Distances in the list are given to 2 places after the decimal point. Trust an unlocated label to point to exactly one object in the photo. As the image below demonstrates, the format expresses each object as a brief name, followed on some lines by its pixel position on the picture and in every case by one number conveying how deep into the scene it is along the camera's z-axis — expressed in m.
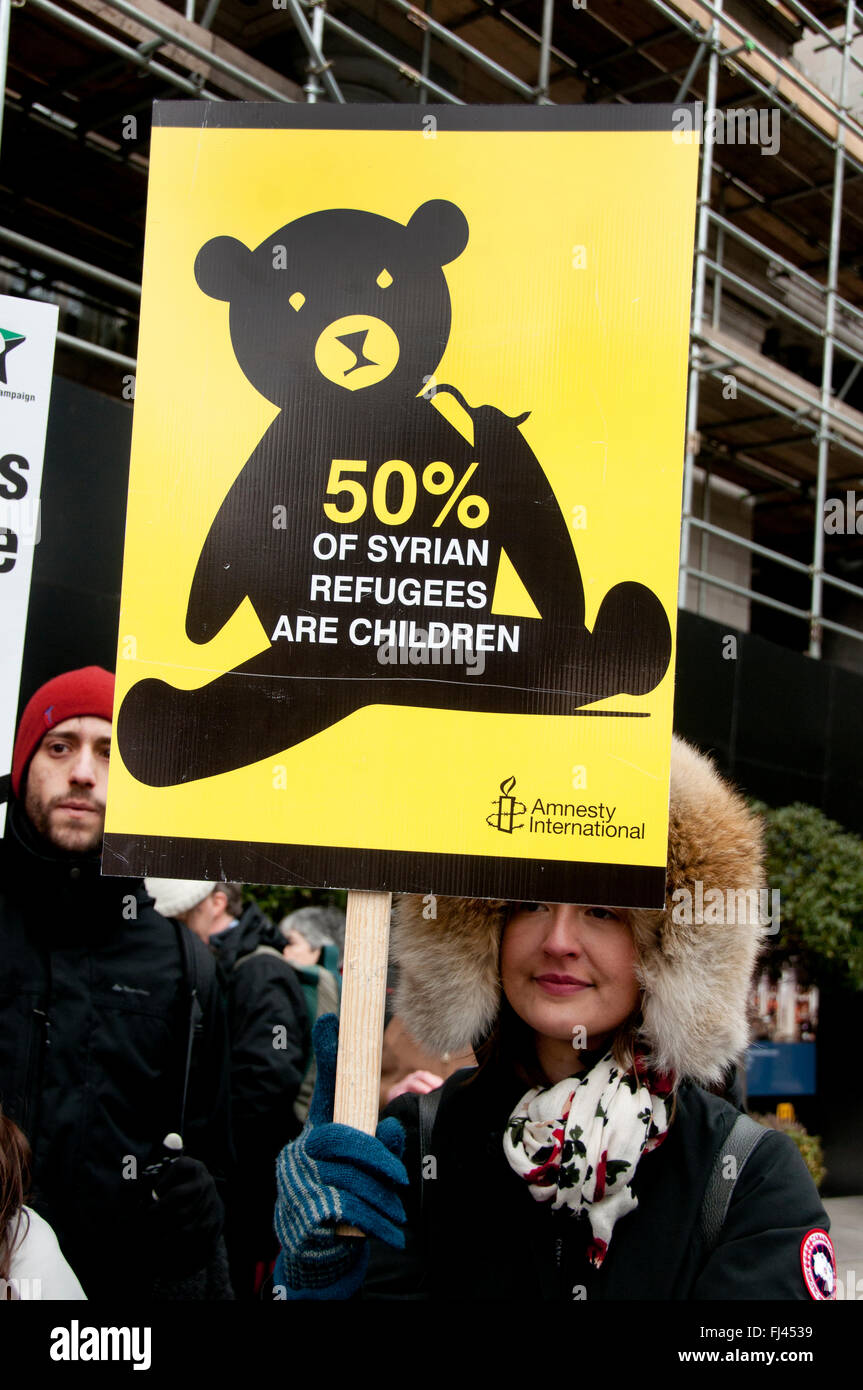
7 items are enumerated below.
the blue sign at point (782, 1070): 9.00
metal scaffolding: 6.84
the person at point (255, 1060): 4.07
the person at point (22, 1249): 2.26
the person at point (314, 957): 4.45
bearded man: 3.13
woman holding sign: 1.97
